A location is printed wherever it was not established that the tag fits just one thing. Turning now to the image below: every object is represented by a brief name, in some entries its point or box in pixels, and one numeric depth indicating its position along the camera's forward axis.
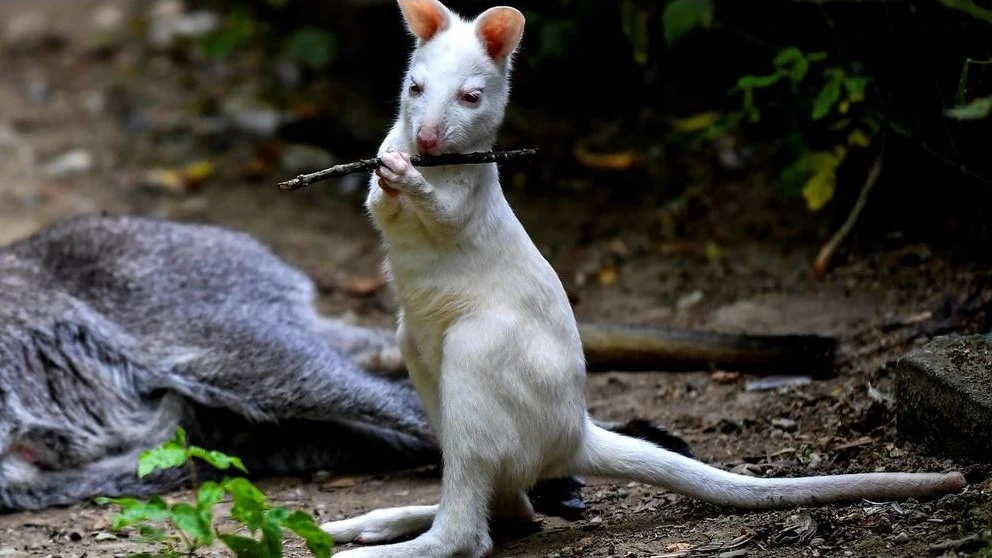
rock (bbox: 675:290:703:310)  12.31
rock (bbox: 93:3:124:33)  22.51
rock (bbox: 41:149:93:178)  17.12
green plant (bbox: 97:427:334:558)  6.07
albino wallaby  6.85
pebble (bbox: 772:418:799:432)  8.96
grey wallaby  9.89
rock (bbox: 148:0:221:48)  21.44
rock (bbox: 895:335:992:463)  7.32
